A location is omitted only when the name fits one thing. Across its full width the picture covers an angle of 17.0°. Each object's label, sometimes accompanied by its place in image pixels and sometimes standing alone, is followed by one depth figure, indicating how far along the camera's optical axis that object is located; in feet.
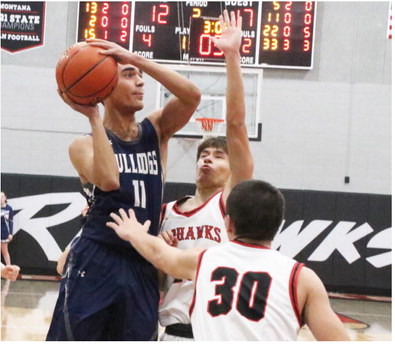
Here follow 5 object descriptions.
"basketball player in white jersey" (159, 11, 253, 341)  19.20
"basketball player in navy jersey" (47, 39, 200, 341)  19.54
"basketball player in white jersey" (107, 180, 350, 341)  14.85
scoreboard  66.04
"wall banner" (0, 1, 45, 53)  73.99
